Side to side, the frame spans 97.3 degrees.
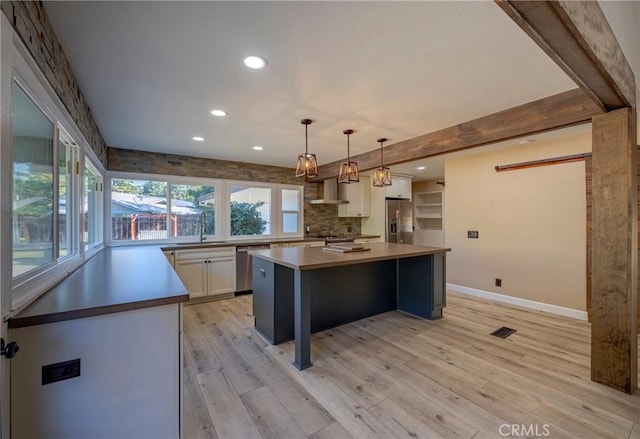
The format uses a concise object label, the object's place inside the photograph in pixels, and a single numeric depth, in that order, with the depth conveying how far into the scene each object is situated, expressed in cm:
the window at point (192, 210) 456
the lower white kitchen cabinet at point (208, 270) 410
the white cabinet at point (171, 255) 395
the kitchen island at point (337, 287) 242
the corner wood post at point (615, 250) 196
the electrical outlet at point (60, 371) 112
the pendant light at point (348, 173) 320
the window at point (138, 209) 409
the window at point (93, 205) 297
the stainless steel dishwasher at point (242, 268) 455
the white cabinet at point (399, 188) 616
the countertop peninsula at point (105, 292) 115
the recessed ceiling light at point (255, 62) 181
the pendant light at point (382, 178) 340
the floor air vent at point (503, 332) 296
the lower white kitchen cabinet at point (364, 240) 576
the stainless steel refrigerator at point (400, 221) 618
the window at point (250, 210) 507
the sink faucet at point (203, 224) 471
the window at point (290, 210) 561
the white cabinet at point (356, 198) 589
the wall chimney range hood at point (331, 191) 566
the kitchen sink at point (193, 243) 450
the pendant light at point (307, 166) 280
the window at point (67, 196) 193
